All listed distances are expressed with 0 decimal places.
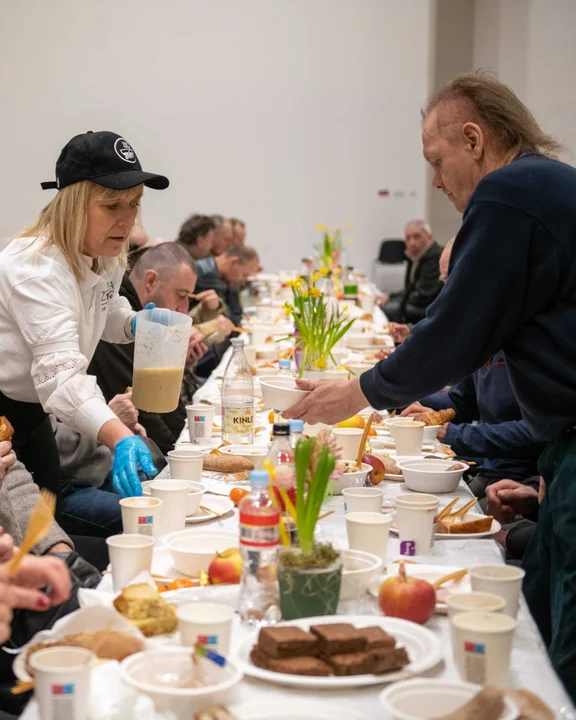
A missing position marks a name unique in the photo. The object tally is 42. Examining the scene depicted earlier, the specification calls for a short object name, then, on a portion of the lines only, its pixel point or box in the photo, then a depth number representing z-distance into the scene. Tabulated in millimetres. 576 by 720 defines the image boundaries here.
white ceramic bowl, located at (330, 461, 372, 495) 2010
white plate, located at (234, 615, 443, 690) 1112
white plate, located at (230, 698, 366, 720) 1034
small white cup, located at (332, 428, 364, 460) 2203
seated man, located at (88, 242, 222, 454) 3414
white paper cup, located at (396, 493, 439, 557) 1616
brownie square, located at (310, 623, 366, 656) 1151
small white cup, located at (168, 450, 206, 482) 2033
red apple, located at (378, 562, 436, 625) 1294
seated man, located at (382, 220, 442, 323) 7688
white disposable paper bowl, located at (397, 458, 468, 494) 2053
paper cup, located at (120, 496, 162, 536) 1609
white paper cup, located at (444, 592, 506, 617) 1164
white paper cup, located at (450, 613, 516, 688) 1091
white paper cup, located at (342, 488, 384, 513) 1711
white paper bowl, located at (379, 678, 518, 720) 1021
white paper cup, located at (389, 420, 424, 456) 2379
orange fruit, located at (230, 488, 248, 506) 1896
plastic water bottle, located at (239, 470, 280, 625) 1323
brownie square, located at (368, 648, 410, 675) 1133
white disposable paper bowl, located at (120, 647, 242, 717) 1033
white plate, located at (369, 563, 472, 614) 1403
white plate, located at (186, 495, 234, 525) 1815
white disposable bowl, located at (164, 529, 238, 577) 1518
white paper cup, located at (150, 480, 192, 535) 1714
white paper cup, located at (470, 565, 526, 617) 1257
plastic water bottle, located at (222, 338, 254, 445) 2459
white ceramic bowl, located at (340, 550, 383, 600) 1379
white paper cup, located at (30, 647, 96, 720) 1010
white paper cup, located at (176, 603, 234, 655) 1159
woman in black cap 2102
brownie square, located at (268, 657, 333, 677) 1128
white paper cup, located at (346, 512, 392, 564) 1525
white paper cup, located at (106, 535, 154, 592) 1423
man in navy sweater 1683
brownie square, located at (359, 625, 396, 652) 1151
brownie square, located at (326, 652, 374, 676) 1129
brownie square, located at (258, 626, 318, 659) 1147
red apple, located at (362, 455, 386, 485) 2100
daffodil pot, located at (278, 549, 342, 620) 1277
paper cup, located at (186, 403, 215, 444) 2516
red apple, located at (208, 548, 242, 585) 1449
